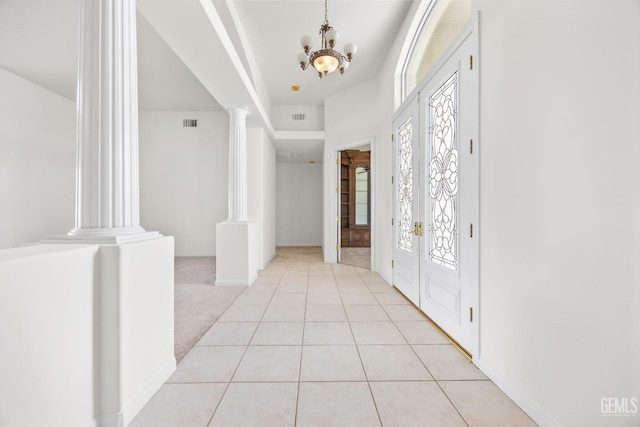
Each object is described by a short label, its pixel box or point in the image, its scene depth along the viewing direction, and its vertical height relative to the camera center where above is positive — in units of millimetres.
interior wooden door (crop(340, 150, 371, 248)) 8109 +332
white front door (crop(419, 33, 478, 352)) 2057 +125
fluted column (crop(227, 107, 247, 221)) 4312 +749
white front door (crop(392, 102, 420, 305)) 3162 +102
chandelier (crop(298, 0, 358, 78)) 2979 +1800
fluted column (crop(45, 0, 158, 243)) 1432 +444
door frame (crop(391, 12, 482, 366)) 1944 +360
